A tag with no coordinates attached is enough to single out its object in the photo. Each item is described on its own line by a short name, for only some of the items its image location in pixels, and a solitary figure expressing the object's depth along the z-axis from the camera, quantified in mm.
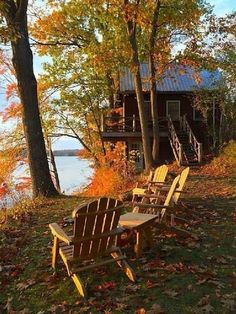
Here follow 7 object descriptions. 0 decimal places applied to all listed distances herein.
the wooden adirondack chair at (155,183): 8805
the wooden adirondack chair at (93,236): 4949
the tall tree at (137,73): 18562
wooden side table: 5969
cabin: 26281
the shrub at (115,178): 16953
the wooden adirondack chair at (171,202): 6832
